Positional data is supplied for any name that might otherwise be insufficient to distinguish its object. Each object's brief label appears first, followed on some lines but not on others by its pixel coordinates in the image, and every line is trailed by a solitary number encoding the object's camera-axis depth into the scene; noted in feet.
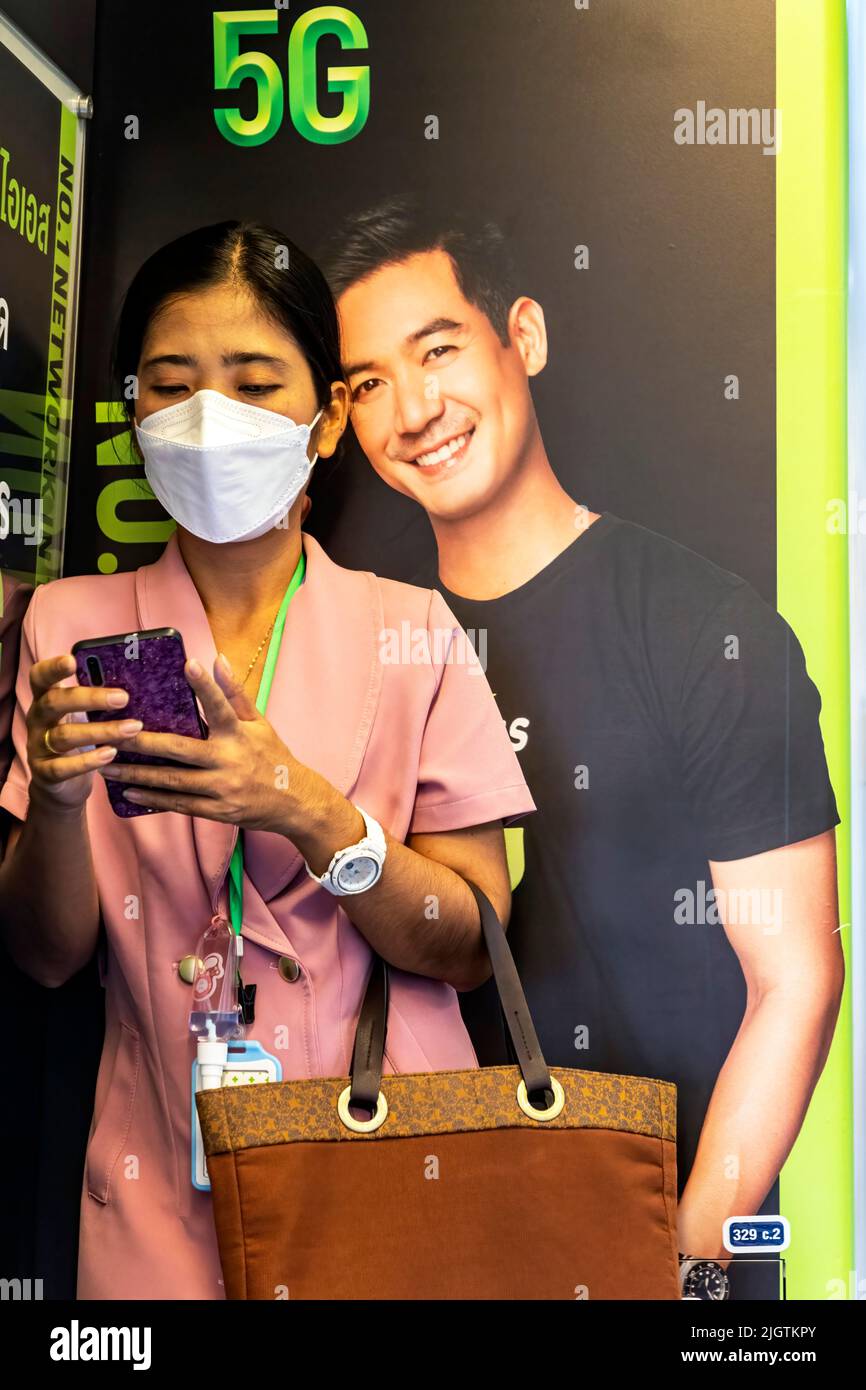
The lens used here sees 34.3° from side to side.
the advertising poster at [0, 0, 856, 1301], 6.89
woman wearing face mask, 6.06
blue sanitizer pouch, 6.03
